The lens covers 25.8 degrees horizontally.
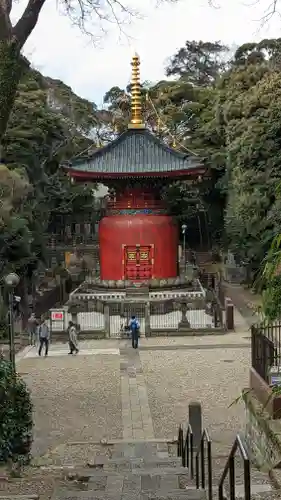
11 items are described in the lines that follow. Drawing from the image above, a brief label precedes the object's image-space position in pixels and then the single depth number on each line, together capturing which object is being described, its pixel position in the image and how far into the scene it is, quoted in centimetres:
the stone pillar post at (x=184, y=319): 2456
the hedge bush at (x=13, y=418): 936
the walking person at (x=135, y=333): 2158
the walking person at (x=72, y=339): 2096
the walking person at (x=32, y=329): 2373
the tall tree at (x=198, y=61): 7400
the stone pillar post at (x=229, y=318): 2497
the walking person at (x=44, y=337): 2085
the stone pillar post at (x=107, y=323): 2434
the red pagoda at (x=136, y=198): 3256
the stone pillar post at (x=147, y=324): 2420
